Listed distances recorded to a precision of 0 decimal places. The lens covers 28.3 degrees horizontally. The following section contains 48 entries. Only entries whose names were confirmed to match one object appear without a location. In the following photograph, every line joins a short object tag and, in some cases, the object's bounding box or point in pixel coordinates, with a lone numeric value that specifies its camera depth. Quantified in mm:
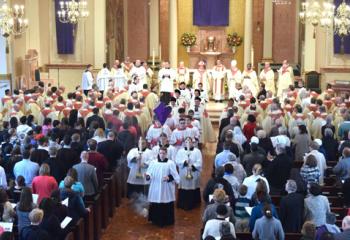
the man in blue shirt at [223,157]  13100
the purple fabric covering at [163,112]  19375
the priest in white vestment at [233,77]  25539
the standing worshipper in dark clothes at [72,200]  10953
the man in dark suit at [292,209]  10555
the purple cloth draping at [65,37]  27305
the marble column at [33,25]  26625
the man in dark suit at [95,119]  16983
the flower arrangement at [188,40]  32156
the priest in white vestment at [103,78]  24625
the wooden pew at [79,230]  10812
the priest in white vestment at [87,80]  24891
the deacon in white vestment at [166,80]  25234
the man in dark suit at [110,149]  14273
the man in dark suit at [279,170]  12586
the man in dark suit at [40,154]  12750
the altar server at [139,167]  14195
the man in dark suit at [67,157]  12959
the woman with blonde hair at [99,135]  14789
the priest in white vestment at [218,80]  26953
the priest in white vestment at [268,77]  26141
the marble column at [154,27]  31391
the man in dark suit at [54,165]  12695
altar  31609
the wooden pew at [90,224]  11701
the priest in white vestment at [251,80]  25188
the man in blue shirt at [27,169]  12359
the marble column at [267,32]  30938
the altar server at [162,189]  13133
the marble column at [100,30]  26766
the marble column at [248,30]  29594
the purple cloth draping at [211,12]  31766
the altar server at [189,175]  14000
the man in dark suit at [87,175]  12320
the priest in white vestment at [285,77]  25750
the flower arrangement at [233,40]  32125
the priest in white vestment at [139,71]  25664
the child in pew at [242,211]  10867
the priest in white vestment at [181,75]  26969
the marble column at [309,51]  26672
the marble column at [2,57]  23641
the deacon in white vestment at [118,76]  24594
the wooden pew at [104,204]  13321
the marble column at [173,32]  29953
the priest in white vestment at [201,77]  26375
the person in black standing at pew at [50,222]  9548
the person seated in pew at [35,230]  9188
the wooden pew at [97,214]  12516
